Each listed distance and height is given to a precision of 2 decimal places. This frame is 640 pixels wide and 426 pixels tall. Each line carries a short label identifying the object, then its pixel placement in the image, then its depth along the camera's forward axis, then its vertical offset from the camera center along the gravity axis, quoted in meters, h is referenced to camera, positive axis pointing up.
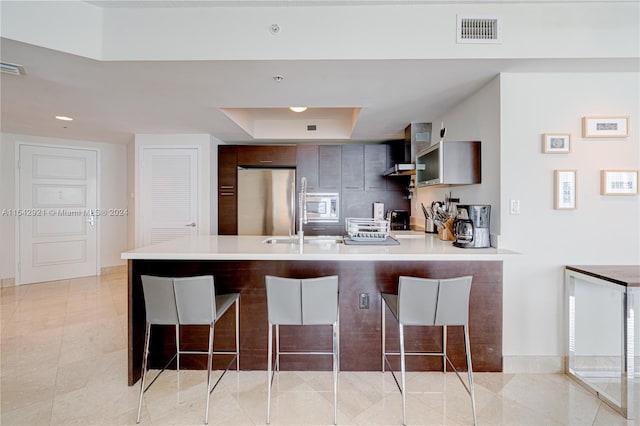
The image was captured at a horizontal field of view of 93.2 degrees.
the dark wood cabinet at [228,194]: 4.70 +0.25
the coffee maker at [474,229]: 2.30 -0.14
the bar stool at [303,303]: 1.78 -0.55
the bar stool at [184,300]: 1.78 -0.54
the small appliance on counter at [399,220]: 4.71 -0.15
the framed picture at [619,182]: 2.25 +0.21
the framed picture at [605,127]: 2.25 +0.62
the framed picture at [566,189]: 2.27 +0.16
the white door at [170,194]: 4.45 +0.24
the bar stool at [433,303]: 1.76 -0.55
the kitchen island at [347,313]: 2.24 -0.76
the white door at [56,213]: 4.51 -0.05
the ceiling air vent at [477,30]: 2.04 +1.22
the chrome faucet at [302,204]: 2.41 +0.05
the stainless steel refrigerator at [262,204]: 4.70 +0.10
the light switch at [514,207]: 2.30 +0.03
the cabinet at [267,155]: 4.72 +0.86
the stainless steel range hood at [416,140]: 3.70 +0.86
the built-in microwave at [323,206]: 4.79 +0.07
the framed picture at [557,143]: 2.28 +0.51
